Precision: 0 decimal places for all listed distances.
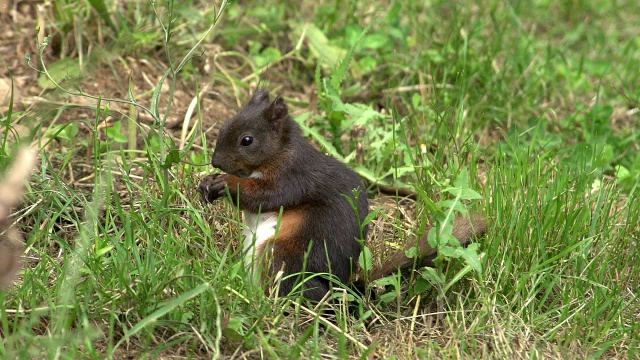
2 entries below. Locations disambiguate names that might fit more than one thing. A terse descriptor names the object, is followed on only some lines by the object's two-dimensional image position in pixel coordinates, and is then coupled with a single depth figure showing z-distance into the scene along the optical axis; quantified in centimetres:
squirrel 757
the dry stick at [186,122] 978
